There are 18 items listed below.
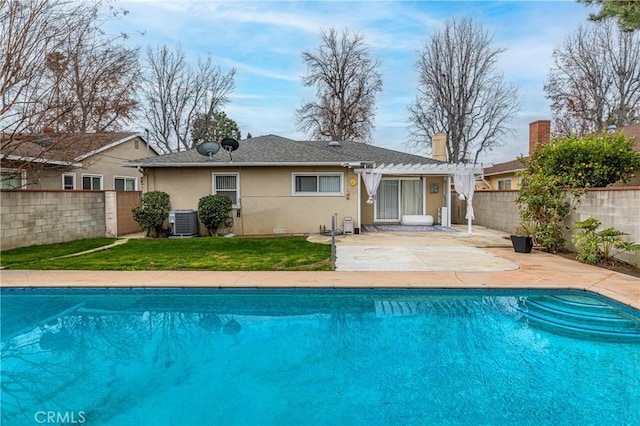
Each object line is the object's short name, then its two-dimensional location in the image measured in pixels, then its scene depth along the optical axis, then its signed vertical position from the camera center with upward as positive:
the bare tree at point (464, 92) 26.61 +8.17
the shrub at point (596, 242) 8.41 -0.99
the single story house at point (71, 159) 9.84 +1.58
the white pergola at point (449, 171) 14.16 +1.21
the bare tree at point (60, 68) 8.44 +3.45
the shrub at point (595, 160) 9.91 +1.10
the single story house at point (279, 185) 14.05 +0.71
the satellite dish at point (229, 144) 13.52 +2.18
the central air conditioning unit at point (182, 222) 13.09 -0.65
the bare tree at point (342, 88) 32.22 +10.11
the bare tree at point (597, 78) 23.33 +8.11
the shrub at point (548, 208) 10.49 -0.23
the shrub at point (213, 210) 13.07 -0.23
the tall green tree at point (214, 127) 34.56 +7.64
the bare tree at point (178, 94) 32.50 +10.04
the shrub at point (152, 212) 13.00 -0.29
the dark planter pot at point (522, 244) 10.30 -1.22
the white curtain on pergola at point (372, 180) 14.17 +0.85
